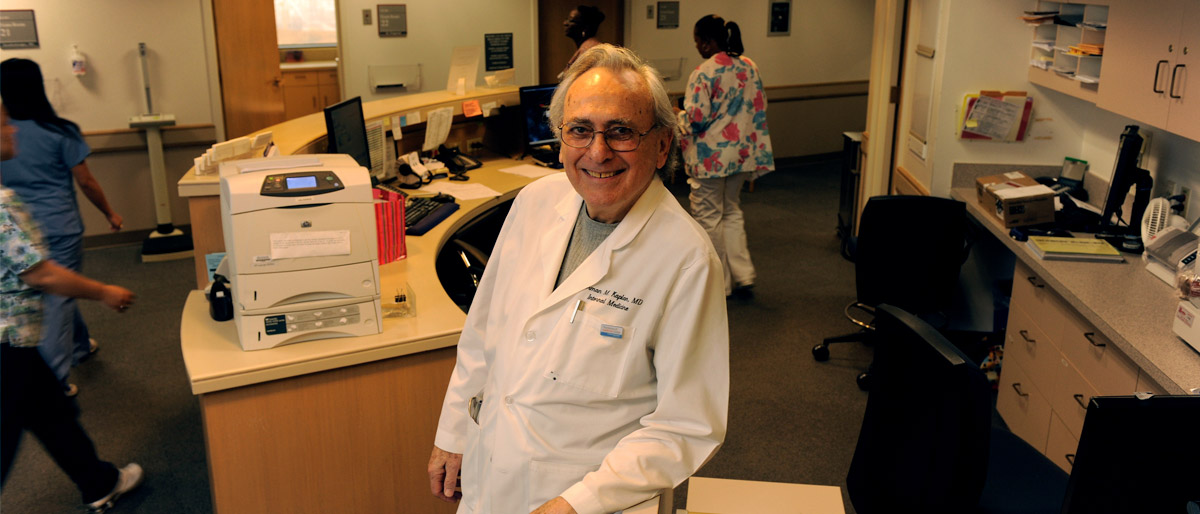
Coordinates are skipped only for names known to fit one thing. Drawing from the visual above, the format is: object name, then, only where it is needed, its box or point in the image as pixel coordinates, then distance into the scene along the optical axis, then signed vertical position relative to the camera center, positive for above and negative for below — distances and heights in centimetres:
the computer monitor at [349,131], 330 -40
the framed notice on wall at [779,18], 809 +9
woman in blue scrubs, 348 -53
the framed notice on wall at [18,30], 512 -2
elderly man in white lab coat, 147 -51
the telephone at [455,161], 454 -68
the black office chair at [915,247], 358 -86
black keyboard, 344 -74
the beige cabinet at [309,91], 784 -57
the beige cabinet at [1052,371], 257 -108
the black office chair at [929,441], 191 -91
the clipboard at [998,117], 402 -40
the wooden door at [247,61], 575 -23
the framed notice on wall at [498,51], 705 -19
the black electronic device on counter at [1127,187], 322 -57
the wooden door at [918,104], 428 -39
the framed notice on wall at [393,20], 641 +5
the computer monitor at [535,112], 495 -46
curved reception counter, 224 -99
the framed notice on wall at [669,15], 763 +10
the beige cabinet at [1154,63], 267 -11
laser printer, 219 -55
